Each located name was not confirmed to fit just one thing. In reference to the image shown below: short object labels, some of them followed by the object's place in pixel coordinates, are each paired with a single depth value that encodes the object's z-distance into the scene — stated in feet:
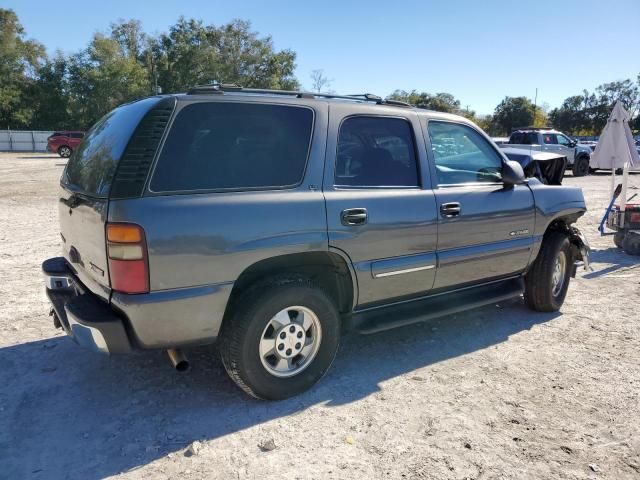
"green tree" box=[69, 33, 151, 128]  156.66
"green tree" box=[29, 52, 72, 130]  160.04
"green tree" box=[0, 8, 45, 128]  155.02
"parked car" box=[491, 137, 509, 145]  62.41
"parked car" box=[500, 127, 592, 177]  63.21
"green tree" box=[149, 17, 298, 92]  173.88
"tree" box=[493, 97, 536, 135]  199.82
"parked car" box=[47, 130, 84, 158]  104.63
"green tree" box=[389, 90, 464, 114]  177.58
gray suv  8.69
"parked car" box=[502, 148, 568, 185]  26.02
